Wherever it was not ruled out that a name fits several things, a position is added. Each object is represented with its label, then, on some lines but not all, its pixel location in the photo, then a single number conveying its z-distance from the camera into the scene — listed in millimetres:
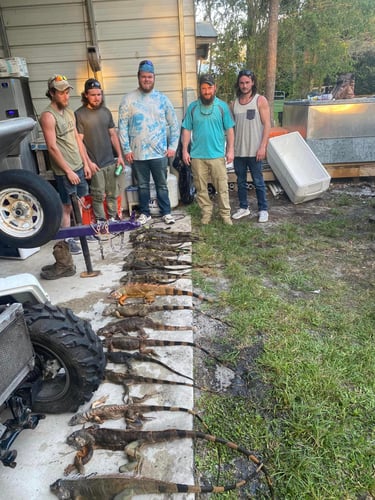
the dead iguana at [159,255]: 3967
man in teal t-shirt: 4578
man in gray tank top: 4656
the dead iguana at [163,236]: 4477
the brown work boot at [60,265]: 3729
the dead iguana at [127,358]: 2462
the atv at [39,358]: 1572
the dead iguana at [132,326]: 2773
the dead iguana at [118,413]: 2008
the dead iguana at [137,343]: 2589
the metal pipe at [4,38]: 5633
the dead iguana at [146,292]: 3260
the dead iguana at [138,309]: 3014
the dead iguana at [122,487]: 1561
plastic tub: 5887
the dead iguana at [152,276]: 3539
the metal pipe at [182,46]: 5561
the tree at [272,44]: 9625
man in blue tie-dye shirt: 4668
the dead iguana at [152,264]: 3809
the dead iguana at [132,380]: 2234
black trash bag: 5969
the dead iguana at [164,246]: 4207
